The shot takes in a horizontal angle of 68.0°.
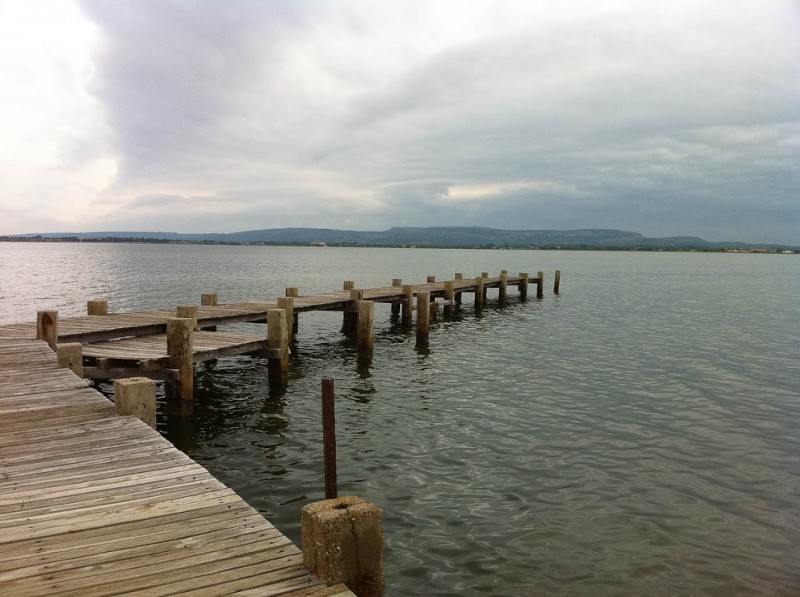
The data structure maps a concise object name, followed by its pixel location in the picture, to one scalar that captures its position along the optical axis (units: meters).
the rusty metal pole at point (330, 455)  5.23
